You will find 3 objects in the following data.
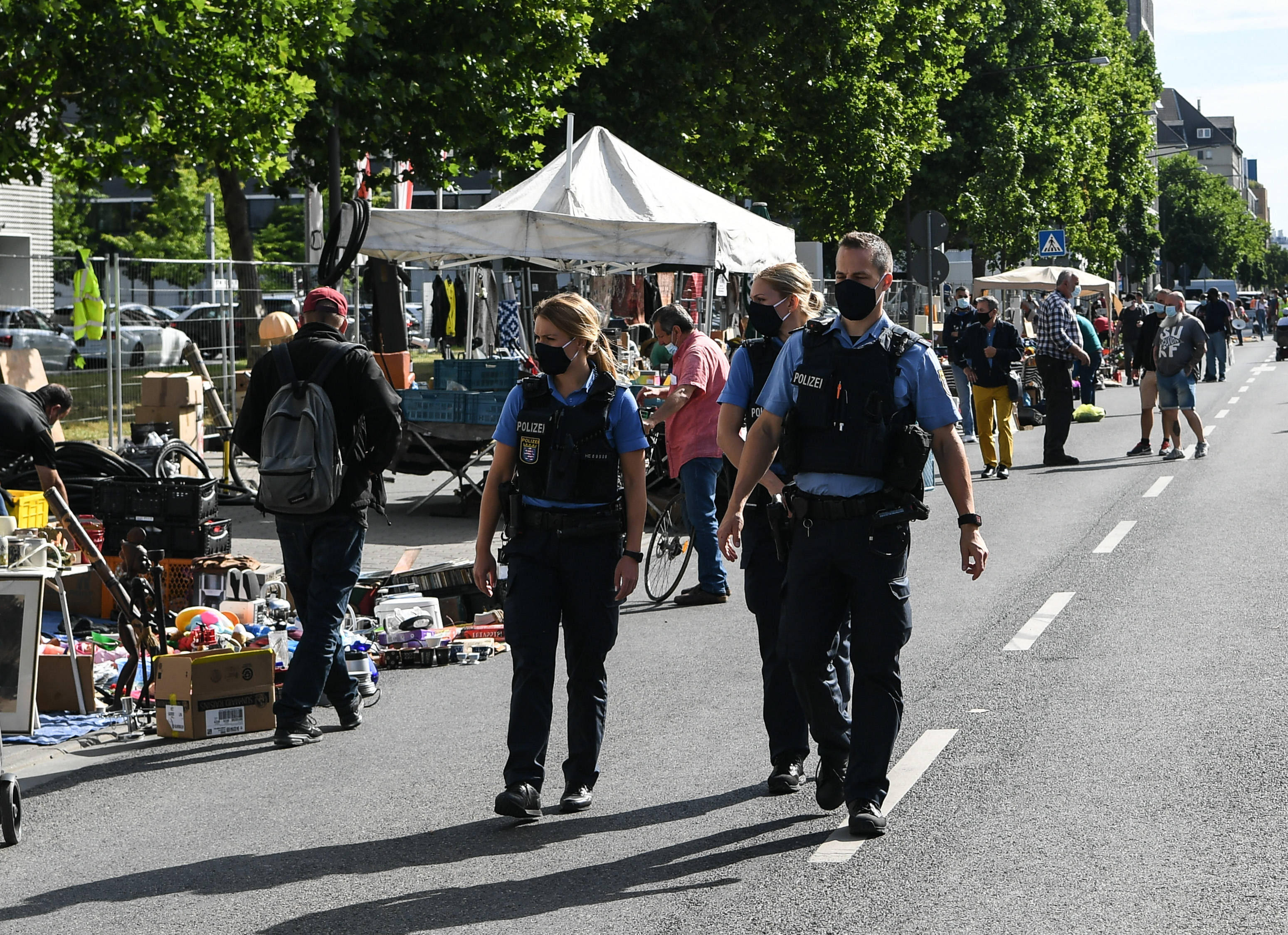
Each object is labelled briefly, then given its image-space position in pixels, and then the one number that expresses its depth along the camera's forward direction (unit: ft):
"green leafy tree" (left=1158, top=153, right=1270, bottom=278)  358.64
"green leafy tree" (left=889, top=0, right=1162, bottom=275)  151.64
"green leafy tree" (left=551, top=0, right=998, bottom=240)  92.73
